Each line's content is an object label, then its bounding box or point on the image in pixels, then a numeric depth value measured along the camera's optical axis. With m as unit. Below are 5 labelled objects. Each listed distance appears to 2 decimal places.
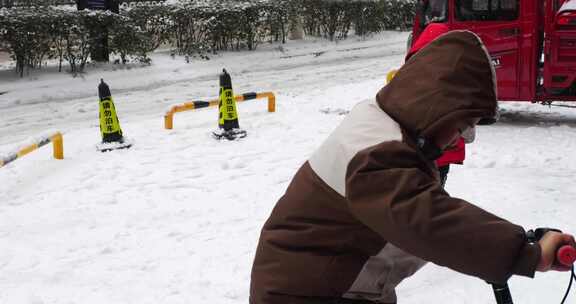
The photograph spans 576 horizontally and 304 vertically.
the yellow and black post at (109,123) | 7.78
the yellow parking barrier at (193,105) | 8.30
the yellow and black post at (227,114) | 8.17
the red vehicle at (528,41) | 8.21
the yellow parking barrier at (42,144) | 6.46
